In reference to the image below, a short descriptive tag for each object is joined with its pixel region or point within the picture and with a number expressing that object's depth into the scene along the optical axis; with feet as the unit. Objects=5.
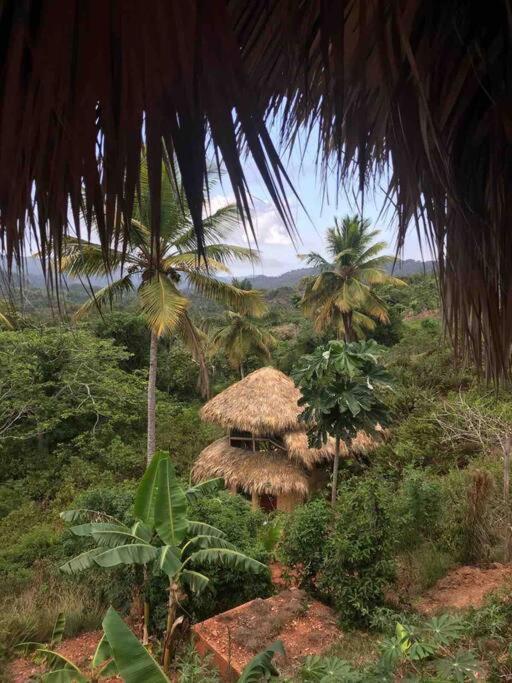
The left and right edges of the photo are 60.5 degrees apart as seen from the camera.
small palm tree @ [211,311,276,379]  68.95
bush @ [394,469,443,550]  19.70
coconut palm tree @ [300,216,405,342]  54.24
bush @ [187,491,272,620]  18.07
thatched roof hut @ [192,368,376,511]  35.55
